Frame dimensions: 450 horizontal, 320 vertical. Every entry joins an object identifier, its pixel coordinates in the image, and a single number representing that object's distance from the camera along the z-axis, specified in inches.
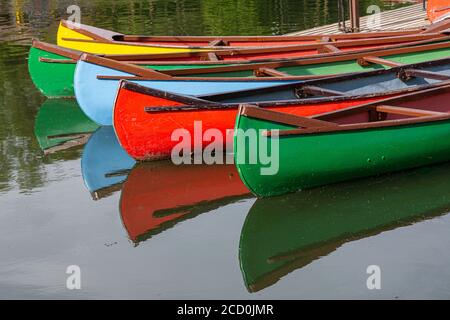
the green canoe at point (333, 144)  336.5
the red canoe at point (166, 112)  394.0
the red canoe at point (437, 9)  674.2
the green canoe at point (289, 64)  466.0
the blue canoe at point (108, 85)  441.1
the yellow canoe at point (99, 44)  557.6
